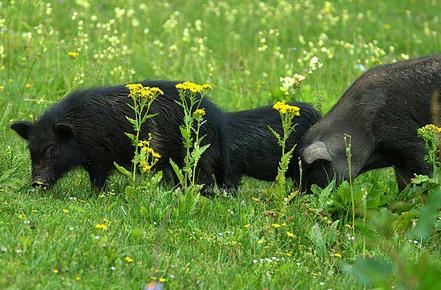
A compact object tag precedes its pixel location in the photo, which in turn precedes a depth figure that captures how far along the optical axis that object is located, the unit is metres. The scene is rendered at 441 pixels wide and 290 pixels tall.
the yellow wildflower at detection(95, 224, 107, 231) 11.55
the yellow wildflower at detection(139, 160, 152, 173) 13.74
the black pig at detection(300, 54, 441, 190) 16.78
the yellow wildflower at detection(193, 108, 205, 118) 13.32
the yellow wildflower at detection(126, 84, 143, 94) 13.54
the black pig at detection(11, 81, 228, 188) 15.60
